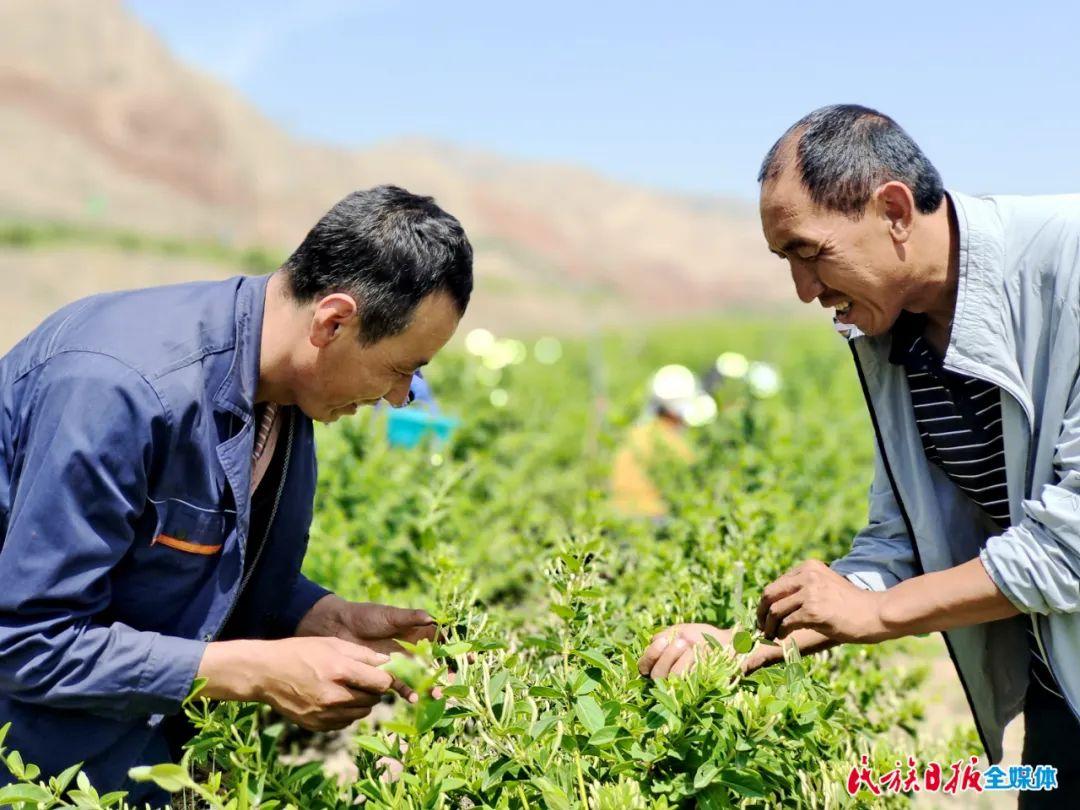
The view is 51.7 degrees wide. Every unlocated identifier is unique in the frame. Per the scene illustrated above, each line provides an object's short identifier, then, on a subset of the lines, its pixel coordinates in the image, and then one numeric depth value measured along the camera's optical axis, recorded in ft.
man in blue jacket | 5.46
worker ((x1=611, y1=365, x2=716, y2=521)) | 17.37
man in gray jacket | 6.01
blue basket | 16.41
